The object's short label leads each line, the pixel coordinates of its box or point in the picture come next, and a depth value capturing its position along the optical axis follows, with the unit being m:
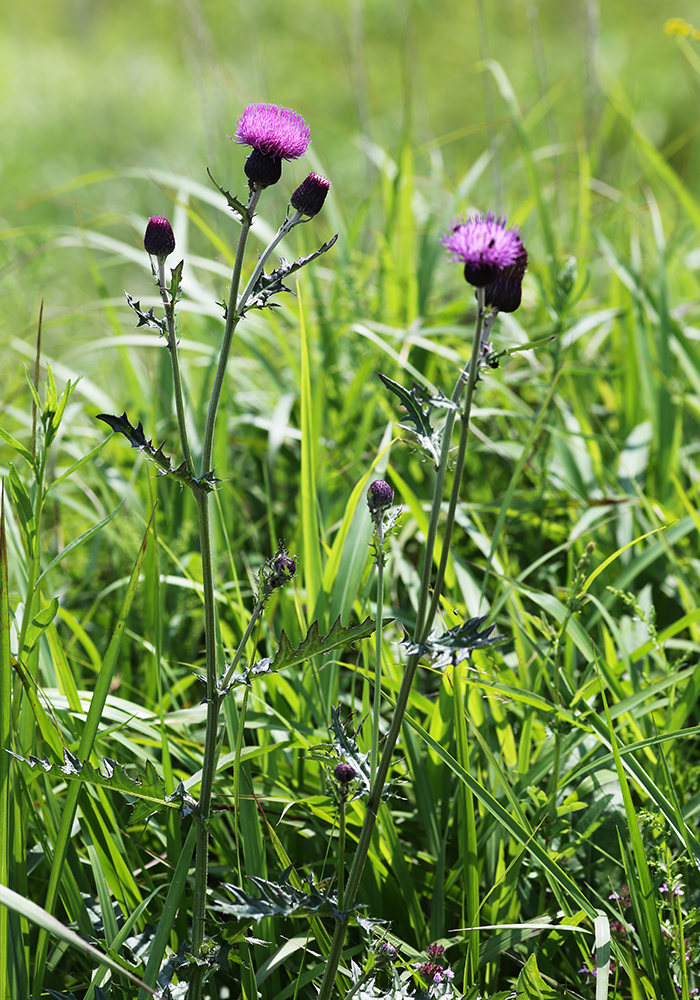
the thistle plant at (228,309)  1.85
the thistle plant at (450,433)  1.83
